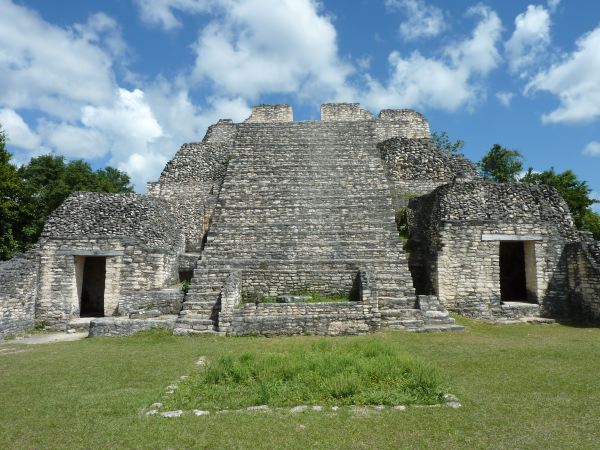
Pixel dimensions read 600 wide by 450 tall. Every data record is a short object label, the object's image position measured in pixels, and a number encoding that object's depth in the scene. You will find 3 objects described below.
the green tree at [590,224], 21.61
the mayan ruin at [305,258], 10.64
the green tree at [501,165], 27.19
